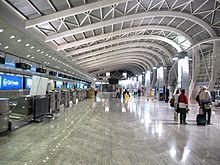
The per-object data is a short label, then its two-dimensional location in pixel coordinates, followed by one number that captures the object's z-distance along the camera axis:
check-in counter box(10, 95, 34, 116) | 7.10
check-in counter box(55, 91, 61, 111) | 11.00
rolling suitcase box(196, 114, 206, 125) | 7.89
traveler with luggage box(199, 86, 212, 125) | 7.96
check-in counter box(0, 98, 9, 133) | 5.60
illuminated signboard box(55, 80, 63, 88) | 21.73
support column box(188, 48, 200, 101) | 22.70
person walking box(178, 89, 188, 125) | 8.12
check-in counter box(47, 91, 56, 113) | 9.56
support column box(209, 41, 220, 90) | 18.83
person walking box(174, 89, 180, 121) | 8.49
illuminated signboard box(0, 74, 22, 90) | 11.56
